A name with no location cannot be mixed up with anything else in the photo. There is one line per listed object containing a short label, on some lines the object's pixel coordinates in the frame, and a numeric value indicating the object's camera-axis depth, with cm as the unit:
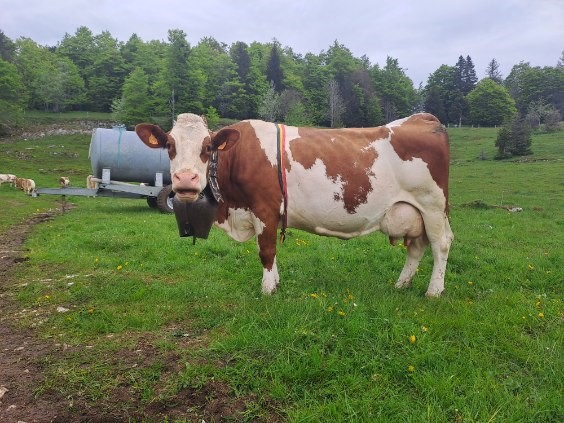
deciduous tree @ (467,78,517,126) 8219
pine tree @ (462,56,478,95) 10019
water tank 1576
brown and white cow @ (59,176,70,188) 1674
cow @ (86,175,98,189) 1574
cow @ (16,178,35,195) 2117
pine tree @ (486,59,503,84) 13100
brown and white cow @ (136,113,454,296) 554
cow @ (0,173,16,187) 2421
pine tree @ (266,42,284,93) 8750
